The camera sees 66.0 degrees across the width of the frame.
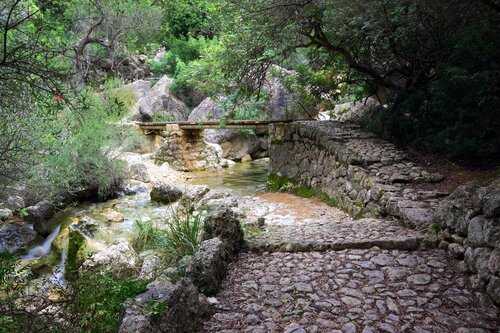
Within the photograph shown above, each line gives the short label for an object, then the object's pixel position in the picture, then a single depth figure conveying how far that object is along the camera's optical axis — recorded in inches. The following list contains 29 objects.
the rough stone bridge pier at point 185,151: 590.6
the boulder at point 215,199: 303.6
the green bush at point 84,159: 291.0
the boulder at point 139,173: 492.7
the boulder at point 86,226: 272.7
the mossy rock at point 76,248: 242.2
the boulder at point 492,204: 120.6
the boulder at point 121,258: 204.8
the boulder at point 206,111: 685.3
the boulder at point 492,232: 116.8
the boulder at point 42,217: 300.7
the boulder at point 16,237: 271.0
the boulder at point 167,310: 88.0
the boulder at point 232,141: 701.9
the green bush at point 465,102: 203.6
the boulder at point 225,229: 158.7
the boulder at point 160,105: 739.4
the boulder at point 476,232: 125.8
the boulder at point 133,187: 426.3
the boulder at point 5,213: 265.9
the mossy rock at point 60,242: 269.6
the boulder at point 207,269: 125.6
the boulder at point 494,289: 109.6
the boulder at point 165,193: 395.1
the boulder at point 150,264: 161.0
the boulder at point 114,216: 324.5
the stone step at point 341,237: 157.6
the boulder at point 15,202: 292.2
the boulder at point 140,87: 762.7
